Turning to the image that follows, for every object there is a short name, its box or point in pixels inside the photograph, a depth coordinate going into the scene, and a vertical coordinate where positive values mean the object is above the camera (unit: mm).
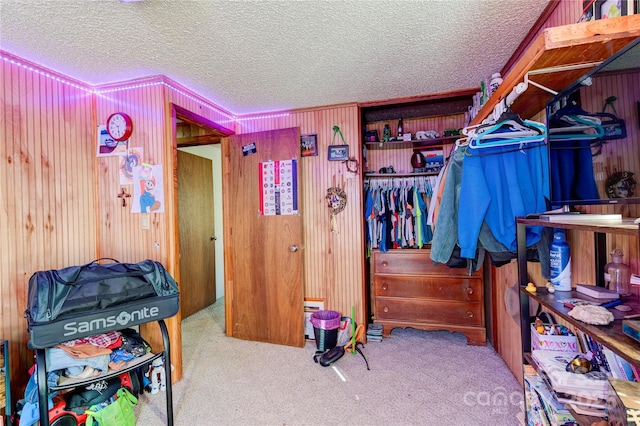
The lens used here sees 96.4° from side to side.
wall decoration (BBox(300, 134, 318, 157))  3029 +724
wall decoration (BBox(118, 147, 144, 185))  2287 +447
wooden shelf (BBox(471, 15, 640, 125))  968 +592
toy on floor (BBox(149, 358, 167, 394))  2125 -1187
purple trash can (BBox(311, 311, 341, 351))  2631 -1104
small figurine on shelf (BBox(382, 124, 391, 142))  3111 +859
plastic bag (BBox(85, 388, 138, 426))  1630 -1143
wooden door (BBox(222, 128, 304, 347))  2855 -362
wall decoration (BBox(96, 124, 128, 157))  2316 +599
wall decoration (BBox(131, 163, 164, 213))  2240 +223
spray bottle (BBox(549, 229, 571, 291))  1253 -257
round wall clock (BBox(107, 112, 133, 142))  2264 +737
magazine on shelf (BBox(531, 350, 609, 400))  1009 -639
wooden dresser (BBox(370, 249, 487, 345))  2719 -837
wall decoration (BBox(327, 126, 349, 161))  2930 +638
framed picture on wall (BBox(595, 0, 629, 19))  1045 +762
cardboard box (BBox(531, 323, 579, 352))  1269 -610
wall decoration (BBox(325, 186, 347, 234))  2945 +110
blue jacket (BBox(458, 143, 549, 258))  1491 +93
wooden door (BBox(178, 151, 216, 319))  3561 -227
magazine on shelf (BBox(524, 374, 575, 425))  1129 -832
